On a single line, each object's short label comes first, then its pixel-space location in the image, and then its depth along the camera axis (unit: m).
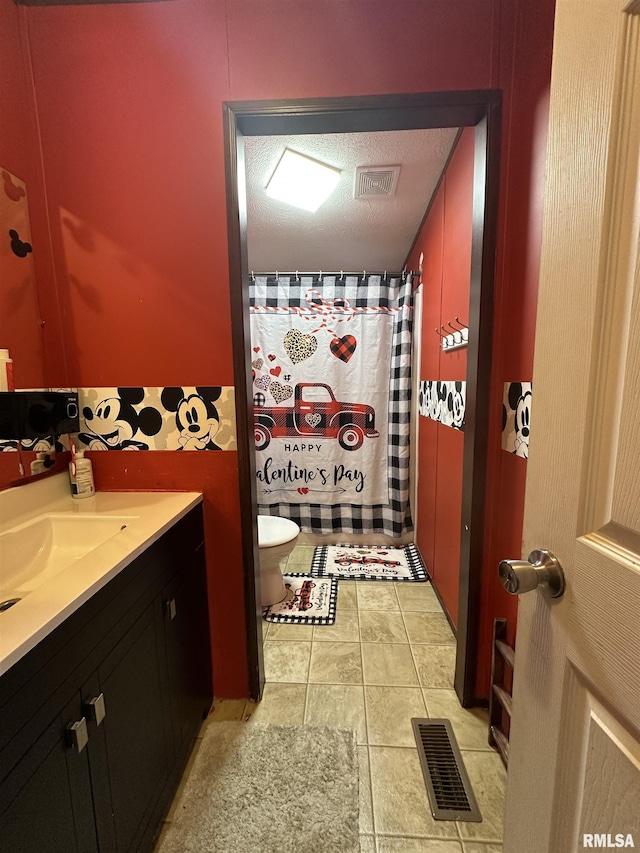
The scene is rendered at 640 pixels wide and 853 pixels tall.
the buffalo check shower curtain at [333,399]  2.51
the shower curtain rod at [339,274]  2.50
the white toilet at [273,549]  1.83
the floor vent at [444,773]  1.06
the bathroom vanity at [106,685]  0.57
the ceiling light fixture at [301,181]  1.67
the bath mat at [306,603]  1.91
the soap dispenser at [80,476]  1.24
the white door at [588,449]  0.41
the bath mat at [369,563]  2.31
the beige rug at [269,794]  0.98
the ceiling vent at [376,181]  1.74
